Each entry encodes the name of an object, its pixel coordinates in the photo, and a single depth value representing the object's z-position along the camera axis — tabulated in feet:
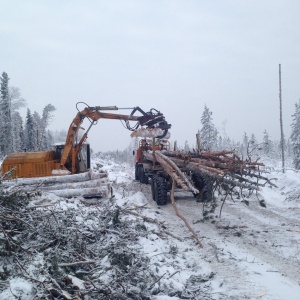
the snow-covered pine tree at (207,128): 147.23
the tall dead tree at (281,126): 96.37
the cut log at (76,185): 31.78
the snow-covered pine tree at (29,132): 140.77
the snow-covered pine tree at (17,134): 154.30
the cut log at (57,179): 31.41
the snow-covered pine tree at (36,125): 141.23
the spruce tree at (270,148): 217.93
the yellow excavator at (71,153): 36.11
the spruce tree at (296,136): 124.04
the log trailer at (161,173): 28.30
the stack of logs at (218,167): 22.45
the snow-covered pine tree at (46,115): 143.53
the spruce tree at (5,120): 131.95
